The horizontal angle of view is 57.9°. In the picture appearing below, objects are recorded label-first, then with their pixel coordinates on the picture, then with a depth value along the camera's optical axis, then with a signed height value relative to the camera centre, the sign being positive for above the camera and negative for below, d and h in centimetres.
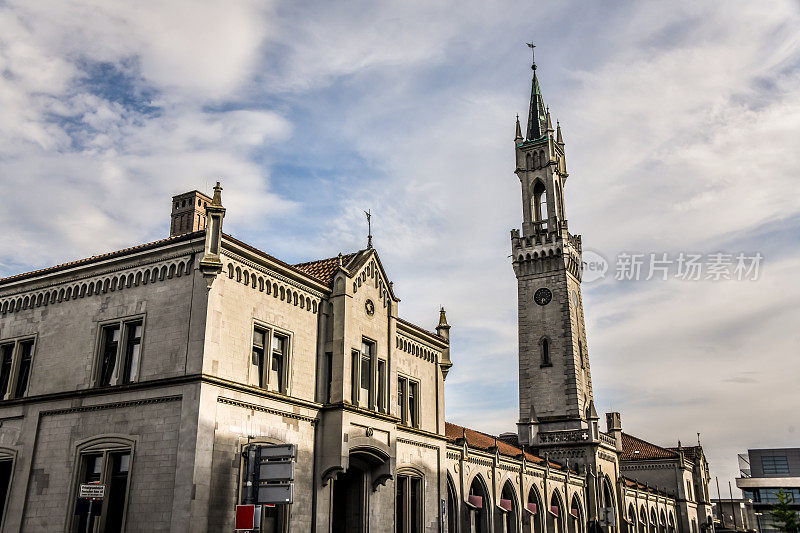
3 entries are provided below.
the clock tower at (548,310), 6738 +2029
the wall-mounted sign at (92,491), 1883 +96
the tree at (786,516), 6700 +115
